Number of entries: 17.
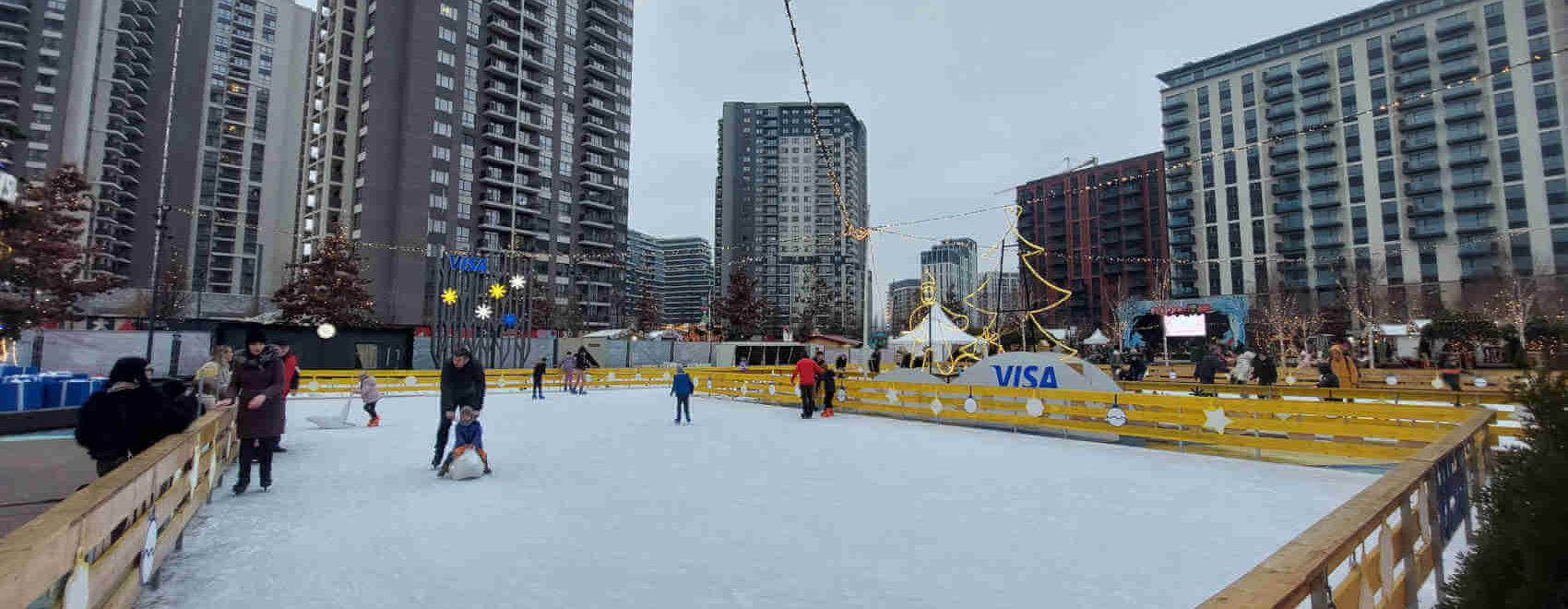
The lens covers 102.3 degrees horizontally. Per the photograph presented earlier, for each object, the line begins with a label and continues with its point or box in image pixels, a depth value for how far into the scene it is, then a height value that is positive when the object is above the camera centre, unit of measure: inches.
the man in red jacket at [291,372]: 397.4 -17.9
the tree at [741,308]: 2391.7 +145.6
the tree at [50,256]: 941.2 +146.1
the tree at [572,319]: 2297.7 +97.3
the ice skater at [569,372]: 892.0 -37.2
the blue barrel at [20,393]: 419.2 -35.1
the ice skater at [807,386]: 587.5 -36.0
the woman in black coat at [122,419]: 176.1 -21.5
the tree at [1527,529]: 65.4 -19.8
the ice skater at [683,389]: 536.7 -36.6
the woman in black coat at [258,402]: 253.9 -23.7
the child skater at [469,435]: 292.4 -42.1
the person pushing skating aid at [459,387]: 302.5 -20.1
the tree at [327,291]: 1391.5 +119.4
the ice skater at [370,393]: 490.0 -37.8
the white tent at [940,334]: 765.9 +18.1
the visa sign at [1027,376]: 476.1 -22.0
